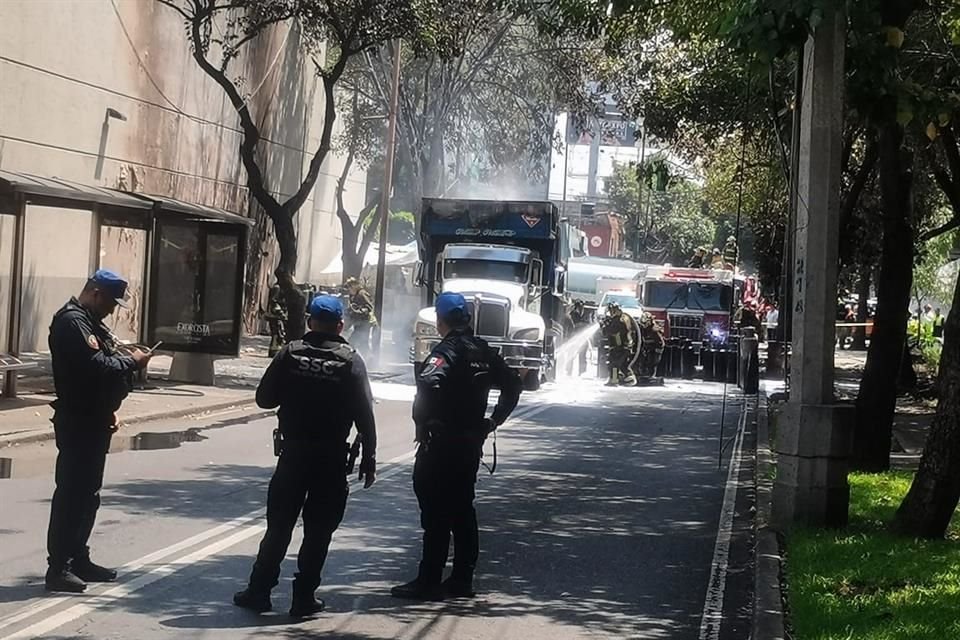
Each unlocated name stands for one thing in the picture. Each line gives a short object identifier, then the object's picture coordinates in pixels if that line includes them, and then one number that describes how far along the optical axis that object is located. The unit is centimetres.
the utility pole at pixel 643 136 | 1703
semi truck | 2919
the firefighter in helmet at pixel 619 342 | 3069
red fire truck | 3650
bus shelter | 1886
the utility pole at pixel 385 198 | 3284
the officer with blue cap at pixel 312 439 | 816
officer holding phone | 840
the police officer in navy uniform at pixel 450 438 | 880
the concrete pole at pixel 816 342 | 1159
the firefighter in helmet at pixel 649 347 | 3183
